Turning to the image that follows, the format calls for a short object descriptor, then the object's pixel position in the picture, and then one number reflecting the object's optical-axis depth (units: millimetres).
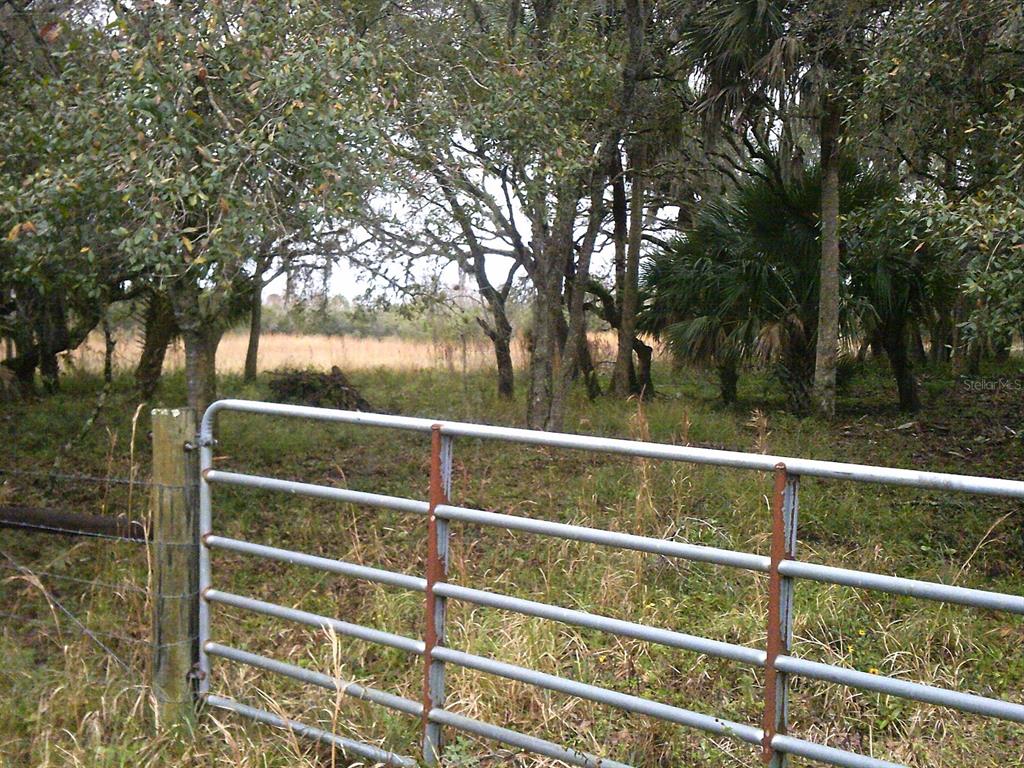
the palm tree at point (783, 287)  12242
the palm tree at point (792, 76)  10602
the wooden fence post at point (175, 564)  3928
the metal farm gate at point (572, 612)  2684
